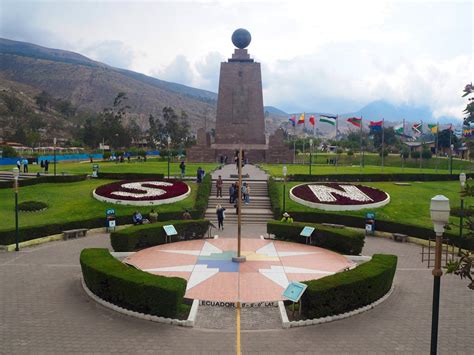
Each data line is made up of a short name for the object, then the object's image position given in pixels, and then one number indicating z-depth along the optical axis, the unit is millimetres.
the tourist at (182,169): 37612
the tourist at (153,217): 25109
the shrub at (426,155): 66962
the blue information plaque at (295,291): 12404
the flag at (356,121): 47625
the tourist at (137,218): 24441
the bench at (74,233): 23438
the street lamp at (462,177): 21325
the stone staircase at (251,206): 28594
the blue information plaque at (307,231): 21734
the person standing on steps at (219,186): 32559
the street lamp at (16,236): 20578
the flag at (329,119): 46406
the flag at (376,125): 47319
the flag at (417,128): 46556
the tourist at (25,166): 41656
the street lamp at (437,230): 7699
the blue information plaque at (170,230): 21506
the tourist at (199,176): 35281
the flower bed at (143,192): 28719
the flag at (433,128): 46456
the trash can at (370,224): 25405
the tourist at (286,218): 24933
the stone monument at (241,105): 63500
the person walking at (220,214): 25312
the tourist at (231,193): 30609
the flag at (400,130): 46906
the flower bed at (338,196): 28609
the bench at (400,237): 24000
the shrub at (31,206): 27344
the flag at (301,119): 52838
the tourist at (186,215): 25500
